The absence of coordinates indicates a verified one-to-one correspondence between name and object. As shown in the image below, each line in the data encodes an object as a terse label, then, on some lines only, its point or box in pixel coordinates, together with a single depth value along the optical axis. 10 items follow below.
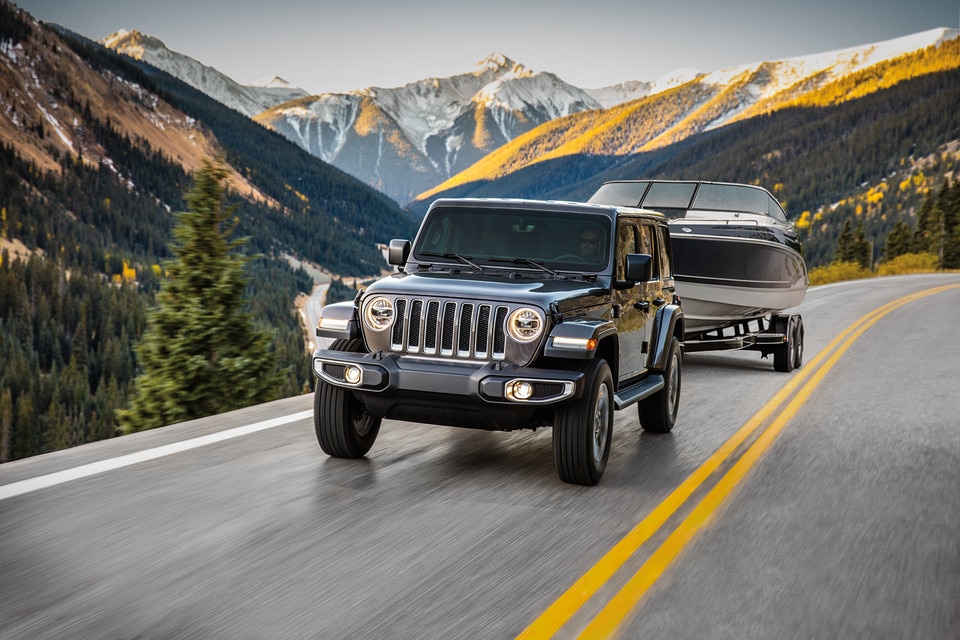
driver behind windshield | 7.16
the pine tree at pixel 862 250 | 99.44
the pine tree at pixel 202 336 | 11.23
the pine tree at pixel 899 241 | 101.56
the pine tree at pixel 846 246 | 99.12
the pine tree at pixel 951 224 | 87.00
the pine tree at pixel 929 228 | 94.94
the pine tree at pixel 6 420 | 92.50
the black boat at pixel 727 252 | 11.94
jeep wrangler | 5.87
